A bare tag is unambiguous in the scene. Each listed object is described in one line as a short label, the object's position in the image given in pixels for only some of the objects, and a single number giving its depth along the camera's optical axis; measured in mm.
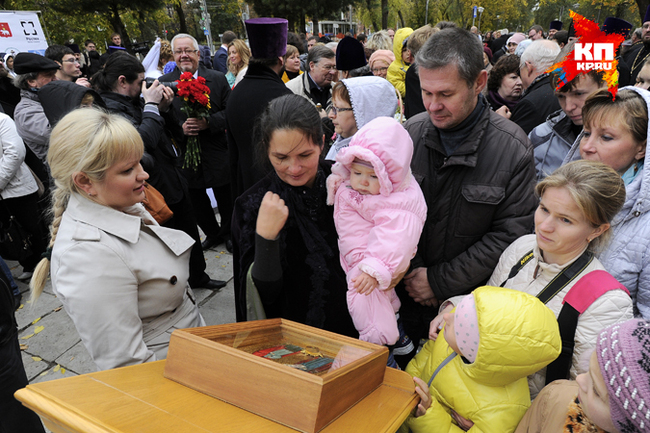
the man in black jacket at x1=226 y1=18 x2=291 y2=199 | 3336
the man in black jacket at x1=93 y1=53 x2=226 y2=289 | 3428
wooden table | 765
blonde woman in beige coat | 1419
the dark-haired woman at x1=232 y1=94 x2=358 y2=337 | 1807
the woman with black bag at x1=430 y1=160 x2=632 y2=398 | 1422
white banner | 9453
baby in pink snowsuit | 1688
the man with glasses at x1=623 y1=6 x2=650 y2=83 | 5578
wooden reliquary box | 827
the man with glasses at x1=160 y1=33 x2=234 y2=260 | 4391
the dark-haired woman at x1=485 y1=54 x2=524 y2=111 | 4496
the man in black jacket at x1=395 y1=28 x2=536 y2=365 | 1895
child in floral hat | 881
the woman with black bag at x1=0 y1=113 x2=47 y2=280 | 3783
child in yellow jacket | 1237
